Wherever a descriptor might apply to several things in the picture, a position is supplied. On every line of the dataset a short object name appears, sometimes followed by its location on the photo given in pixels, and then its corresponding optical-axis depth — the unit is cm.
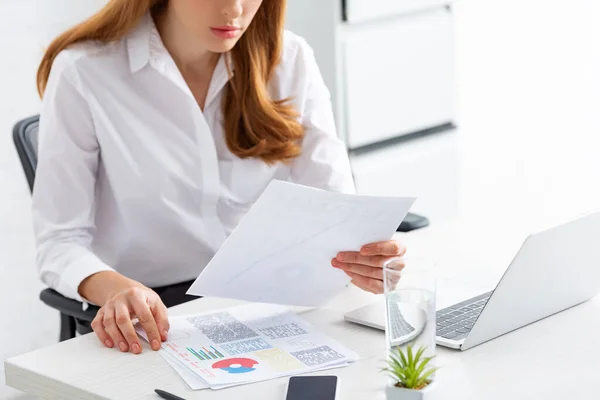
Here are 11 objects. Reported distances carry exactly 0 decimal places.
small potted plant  227
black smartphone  228
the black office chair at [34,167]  303
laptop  242
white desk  232
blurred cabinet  434
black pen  231
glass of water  233
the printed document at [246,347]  239
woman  297
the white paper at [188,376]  235
